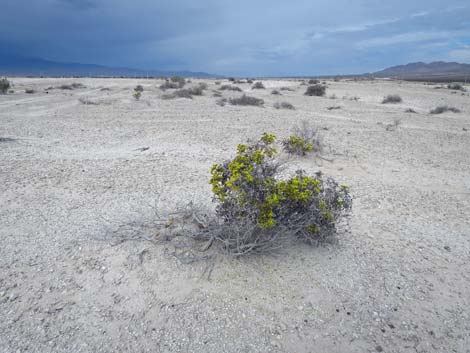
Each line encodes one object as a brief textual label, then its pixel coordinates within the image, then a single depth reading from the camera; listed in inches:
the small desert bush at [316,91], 923.4
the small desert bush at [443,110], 585.9
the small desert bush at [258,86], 1136.8
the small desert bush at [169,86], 981.8
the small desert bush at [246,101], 617.6
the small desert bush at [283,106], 589.3
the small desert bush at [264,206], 126.6
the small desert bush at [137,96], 684.2
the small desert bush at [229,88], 997.3
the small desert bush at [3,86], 850.1
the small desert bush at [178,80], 1154.5
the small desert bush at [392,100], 734.5
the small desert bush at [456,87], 1132.9
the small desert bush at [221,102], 600.7
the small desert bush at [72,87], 1056.8
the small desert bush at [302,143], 273.9
